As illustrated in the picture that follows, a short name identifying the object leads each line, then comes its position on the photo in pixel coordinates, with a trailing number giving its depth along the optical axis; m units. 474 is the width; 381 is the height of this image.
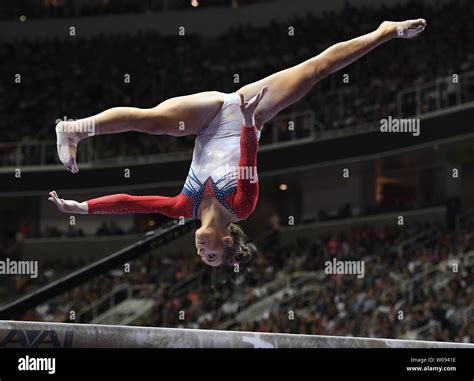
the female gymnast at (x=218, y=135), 7.31
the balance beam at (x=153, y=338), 7.04
